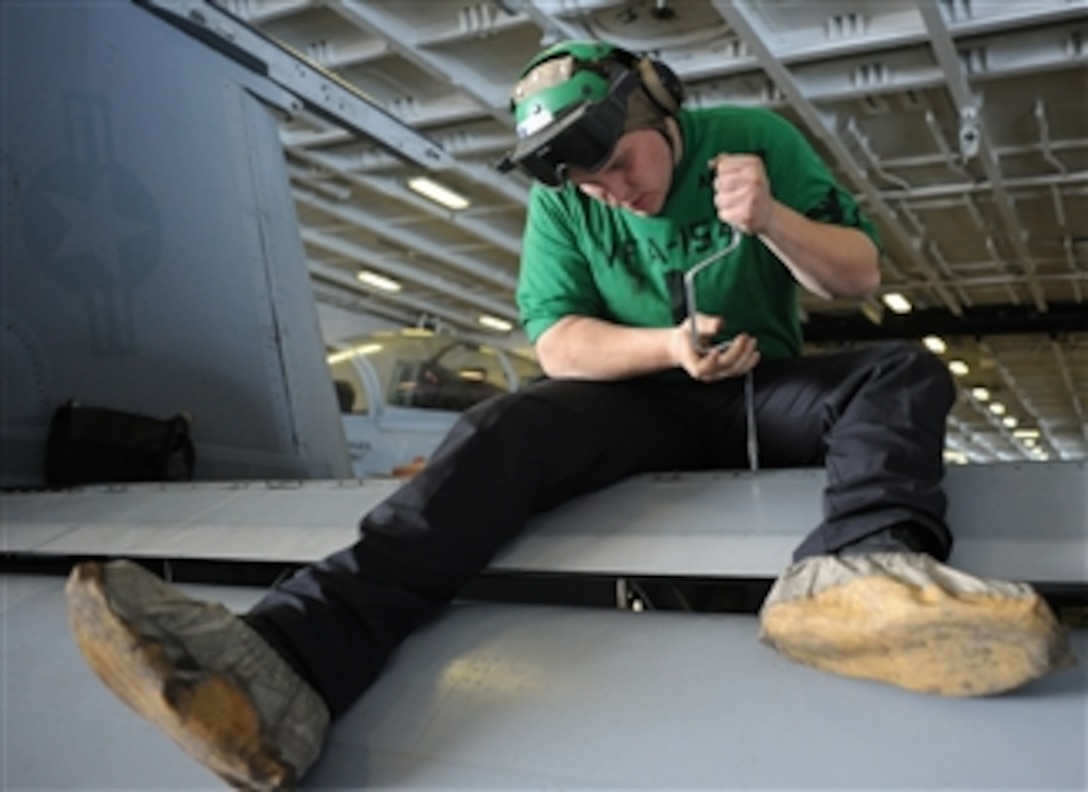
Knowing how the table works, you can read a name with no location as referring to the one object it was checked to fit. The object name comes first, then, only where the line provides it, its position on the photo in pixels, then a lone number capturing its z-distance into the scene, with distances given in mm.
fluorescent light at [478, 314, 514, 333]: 12523
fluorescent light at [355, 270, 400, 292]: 11000
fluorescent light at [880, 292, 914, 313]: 10013
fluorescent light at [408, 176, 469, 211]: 8008
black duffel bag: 2359
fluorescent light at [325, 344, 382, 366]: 5828
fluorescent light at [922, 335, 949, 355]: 11181
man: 940
